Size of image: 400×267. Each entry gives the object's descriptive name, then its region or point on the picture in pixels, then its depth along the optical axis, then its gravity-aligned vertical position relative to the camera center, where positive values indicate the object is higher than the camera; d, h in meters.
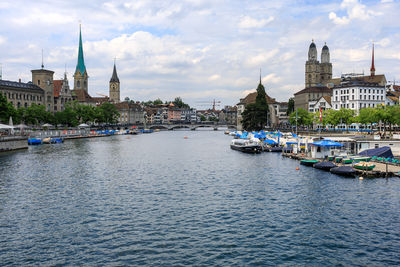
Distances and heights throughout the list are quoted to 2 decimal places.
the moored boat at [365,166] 47.71 -5.95
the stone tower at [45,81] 169.62 +19.05
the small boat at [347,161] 54.72 -6.02
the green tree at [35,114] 133.75 +3.24
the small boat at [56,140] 112.53 -5.25
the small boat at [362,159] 53.72 -5.65
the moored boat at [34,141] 104.96 -5.03
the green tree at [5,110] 89.38 +3.26
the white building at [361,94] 135.19 +9.10
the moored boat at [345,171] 48.23 -6.64
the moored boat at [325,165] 53.14 -6.52
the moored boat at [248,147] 85.25 -6.00
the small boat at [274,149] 85.19 -6.48
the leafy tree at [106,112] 193.61 +5.36
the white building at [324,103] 149.25 +6.70
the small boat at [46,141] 109.54 -5.21
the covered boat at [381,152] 55.19 -4.93
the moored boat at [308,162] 58.69 -6.55
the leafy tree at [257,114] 149.88 +2.68
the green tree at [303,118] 127.16 +0.76
